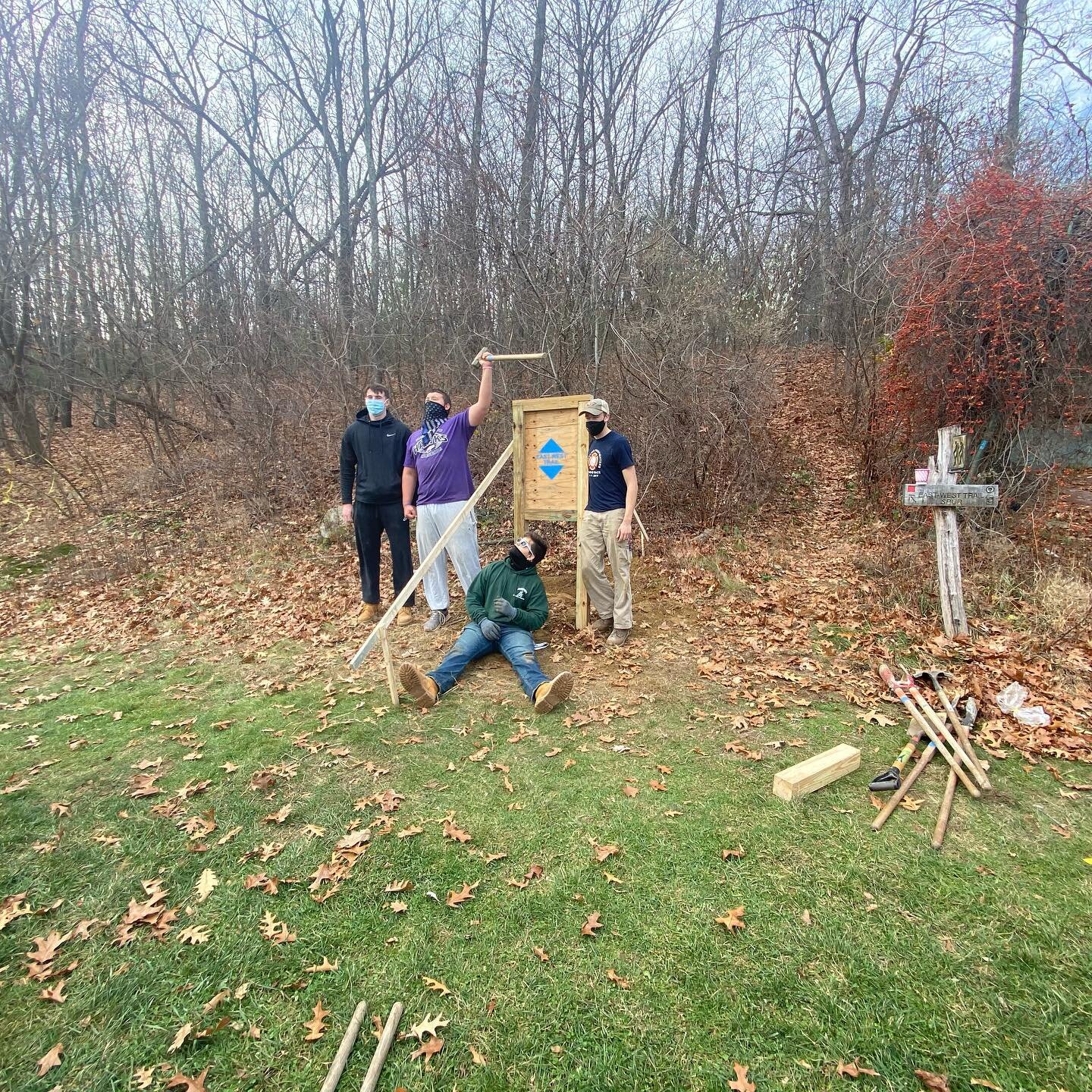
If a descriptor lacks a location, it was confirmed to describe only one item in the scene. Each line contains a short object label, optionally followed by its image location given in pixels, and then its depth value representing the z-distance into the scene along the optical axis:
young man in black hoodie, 6.17
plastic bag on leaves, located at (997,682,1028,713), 4.26
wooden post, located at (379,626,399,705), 4.62
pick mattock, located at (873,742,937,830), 3.32
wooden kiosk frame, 5.90
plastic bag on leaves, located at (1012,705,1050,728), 4.07
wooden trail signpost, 5.40
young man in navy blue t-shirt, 5.57
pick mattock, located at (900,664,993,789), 3.55
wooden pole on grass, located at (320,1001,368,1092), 2.13
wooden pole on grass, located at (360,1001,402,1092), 2.13
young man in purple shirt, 5.91
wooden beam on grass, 3.54
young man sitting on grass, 4.92
